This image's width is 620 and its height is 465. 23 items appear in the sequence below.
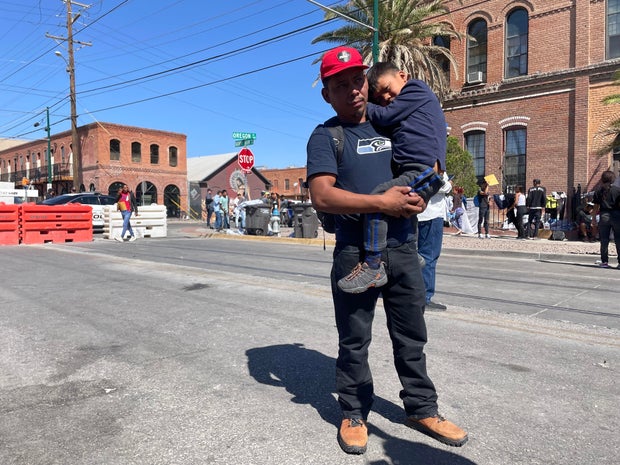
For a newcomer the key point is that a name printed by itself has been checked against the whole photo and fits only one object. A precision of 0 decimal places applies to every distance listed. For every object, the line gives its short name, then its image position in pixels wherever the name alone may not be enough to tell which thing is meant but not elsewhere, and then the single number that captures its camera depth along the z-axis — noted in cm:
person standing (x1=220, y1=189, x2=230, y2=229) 2123
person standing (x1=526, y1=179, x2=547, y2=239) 1502
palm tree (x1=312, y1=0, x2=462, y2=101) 1955
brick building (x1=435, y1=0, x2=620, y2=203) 1909
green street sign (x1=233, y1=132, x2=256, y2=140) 1700
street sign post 1697
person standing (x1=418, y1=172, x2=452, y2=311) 477
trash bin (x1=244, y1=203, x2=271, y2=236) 1814
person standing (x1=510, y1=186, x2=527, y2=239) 1548
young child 231
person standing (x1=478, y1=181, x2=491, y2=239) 1616
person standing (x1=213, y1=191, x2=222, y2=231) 2138
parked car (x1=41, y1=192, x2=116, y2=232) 1902
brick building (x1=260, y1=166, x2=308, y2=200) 5962
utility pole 2942
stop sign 1678
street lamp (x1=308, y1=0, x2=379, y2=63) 1500
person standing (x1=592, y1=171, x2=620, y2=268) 887
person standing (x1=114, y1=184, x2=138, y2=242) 1559
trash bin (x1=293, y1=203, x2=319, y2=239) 1653
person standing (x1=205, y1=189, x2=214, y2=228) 2534
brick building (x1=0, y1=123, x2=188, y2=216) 4031
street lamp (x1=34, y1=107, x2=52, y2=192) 4016
